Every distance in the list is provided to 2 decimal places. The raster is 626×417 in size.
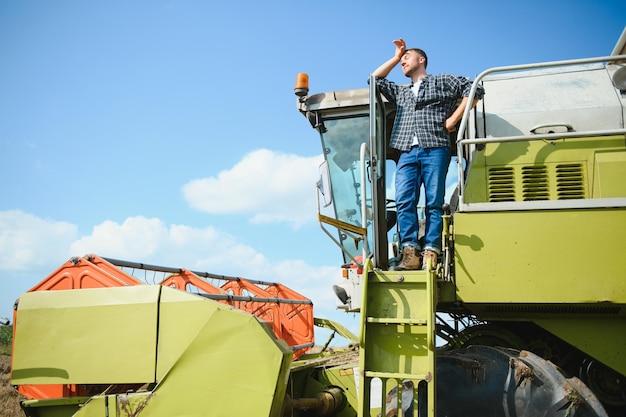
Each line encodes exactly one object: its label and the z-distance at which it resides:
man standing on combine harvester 5.42
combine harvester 4.37
